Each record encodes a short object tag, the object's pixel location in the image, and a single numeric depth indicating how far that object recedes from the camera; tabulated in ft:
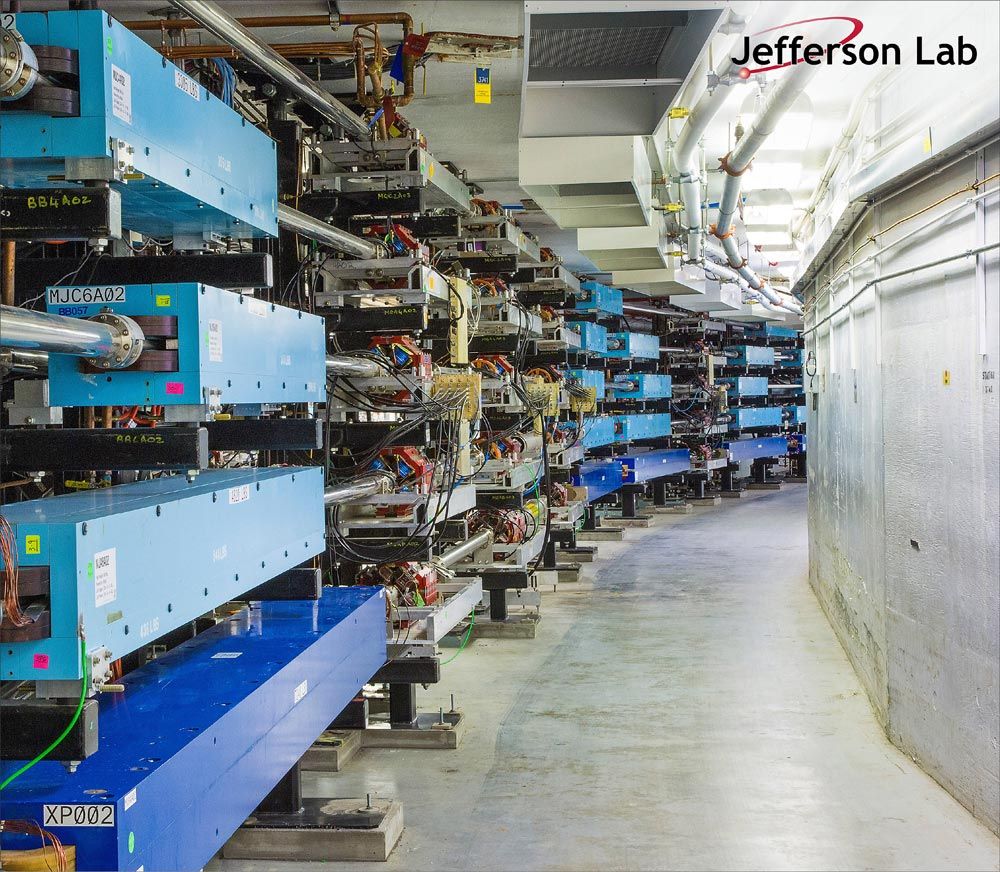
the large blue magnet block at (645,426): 41.24
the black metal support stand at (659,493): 48.21
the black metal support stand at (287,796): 12.63
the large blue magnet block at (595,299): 37.40
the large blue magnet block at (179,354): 7.78
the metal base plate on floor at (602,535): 38.93
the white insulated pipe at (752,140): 13.23
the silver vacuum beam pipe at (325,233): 12.75
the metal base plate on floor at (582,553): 33.50
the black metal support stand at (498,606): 24.13
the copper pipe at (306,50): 14.67
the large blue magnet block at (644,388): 42.27
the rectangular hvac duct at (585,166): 18.29
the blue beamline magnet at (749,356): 54.13
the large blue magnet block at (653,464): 41.04
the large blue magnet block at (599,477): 37.34
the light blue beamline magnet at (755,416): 53.11
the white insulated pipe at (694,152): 15.04
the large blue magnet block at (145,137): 7.04
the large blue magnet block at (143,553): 6.38
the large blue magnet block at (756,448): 52.75
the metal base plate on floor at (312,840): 12.17
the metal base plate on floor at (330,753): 15.26
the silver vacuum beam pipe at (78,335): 6.34
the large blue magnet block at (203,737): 6.77
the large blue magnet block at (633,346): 42.09
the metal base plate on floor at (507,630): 23.67
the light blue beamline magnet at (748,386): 52.75
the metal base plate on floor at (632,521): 42.05
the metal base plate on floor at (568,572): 30.86
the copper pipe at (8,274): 8.56
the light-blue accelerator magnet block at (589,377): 32.27
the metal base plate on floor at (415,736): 16.16
